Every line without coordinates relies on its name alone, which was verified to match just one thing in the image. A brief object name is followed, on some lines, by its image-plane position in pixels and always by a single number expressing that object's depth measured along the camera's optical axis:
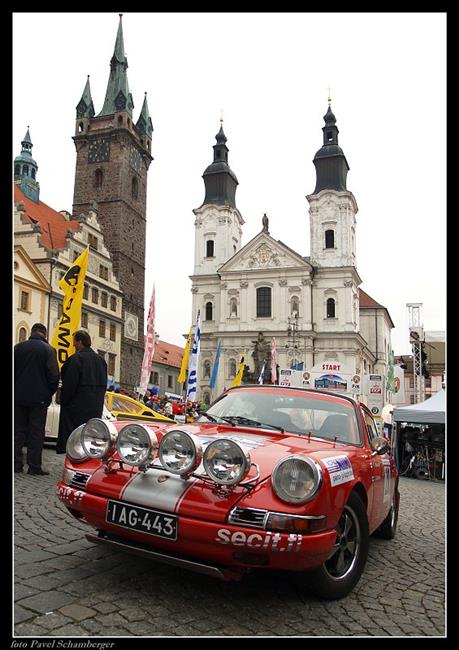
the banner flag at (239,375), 27.87
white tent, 13.13
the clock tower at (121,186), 48.31
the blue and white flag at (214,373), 30.95
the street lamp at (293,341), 49.50
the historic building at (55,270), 31.95
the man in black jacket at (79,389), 6.50
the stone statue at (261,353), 49.16
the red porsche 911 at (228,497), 2.75
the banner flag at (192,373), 19.85
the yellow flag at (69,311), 9.45
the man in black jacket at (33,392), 6.38
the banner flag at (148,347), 23.11
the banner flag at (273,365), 40.06
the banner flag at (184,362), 24.93
